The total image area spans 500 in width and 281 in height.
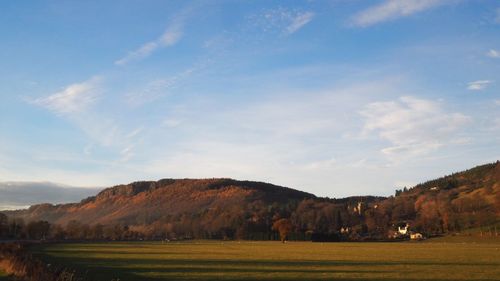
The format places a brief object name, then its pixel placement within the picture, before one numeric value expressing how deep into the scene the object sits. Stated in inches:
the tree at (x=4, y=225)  6087.6
